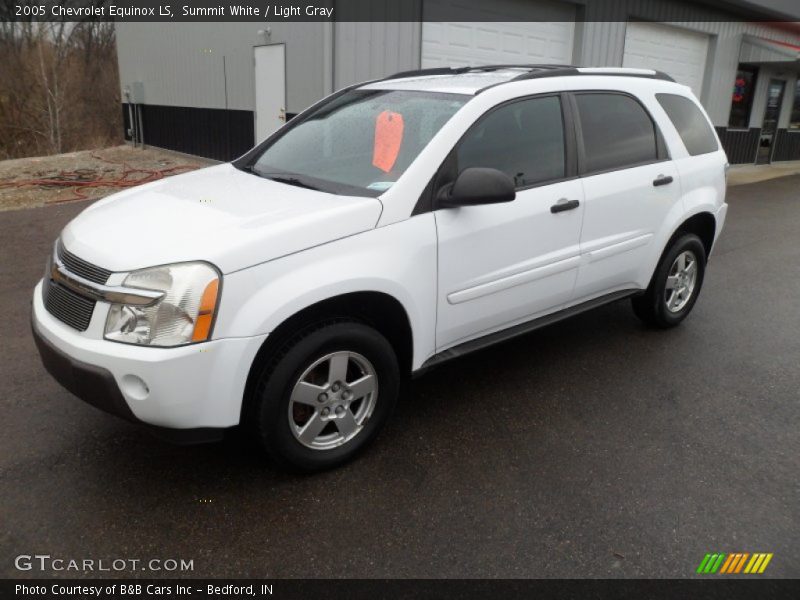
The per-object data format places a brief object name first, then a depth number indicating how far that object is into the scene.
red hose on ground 10.70
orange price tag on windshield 3.36
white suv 2.59
